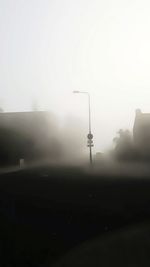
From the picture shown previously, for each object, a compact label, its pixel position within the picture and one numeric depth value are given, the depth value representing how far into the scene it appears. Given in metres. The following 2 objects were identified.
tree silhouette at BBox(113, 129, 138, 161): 69.09
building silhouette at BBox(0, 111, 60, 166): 61.78
